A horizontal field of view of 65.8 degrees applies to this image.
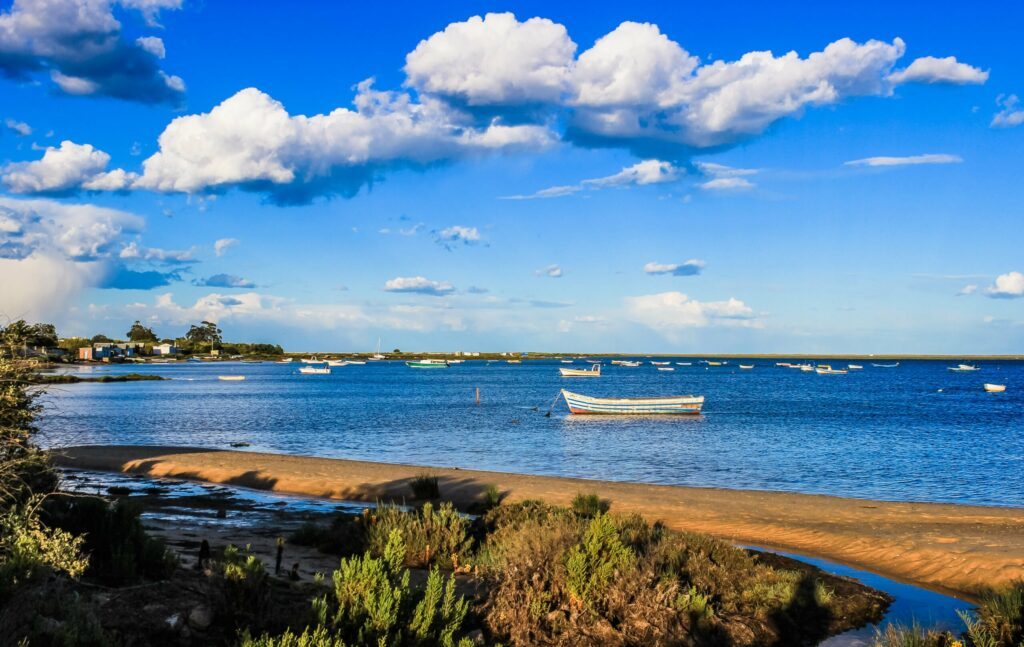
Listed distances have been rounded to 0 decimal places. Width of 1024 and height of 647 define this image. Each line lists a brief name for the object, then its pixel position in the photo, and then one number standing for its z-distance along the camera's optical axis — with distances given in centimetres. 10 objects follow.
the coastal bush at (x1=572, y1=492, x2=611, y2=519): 1684
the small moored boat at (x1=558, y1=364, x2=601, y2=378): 13306
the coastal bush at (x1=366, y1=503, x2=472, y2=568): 1289
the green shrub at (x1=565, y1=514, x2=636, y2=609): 934
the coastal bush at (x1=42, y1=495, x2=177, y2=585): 959
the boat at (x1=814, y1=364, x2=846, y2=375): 17388
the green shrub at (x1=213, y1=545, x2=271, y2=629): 783
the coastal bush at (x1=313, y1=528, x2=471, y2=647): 700
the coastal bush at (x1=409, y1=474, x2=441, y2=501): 2180
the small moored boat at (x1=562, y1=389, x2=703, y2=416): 6012
